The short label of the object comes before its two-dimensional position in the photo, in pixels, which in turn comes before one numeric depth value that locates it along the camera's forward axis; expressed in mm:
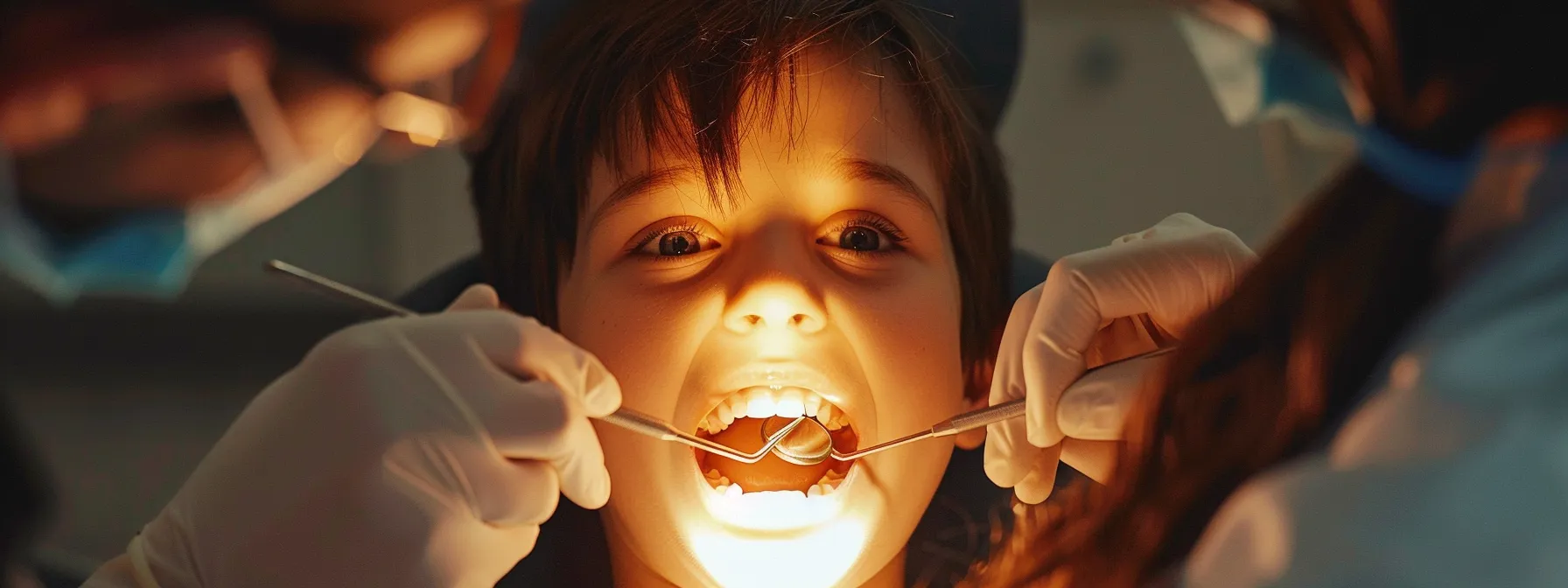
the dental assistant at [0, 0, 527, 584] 424
